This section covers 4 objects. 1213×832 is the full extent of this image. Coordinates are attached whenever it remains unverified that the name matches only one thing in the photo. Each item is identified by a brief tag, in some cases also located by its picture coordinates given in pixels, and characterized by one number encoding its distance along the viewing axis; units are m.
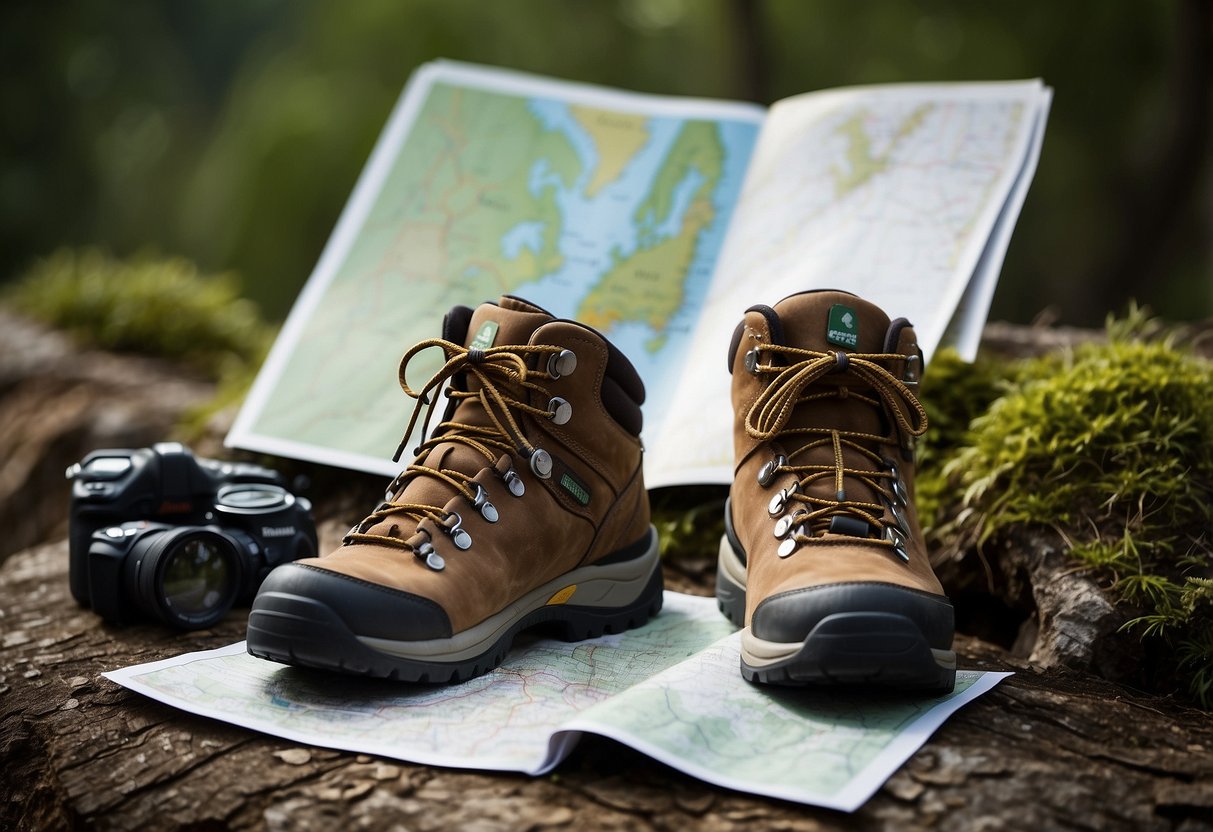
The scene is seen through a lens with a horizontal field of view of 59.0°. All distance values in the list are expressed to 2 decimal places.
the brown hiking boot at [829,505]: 1.32
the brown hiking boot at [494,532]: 1.40
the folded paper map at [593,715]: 1.25
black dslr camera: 1.81
